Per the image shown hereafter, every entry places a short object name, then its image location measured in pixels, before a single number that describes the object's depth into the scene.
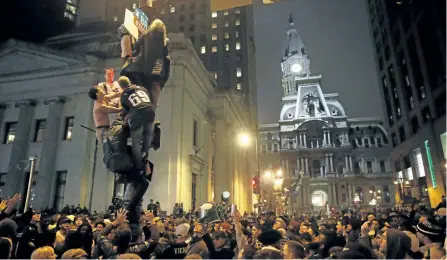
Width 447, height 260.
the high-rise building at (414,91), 35.28
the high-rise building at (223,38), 60.25
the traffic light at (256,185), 30.31
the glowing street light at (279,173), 24.06
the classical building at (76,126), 23.80
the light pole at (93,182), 23.06
